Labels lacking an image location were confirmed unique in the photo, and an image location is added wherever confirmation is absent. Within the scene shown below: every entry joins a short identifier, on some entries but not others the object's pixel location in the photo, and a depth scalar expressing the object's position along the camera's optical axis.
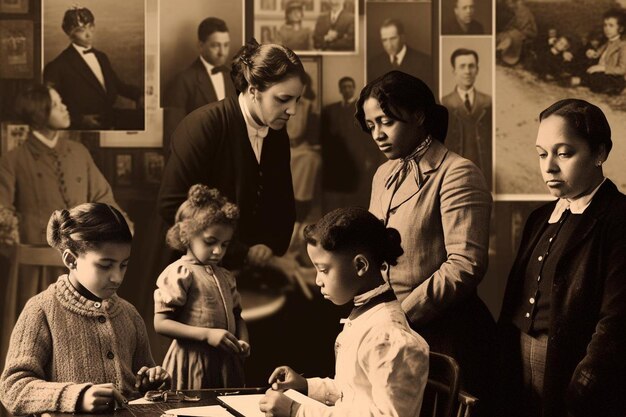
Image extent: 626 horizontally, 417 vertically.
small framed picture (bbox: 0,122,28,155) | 3.94
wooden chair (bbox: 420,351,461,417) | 2.23
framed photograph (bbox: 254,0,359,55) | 4.10
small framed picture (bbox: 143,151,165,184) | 4.04
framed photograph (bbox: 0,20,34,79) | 3.95
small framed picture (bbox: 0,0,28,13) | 3.98
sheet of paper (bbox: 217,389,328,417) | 2.26
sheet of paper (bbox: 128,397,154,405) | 2.35
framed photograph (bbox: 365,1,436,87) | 4.16
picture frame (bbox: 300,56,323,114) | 4.11
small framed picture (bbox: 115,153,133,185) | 4.02
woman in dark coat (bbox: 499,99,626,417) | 2.41
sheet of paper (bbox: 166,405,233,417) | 2.23
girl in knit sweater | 2.33
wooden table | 2.19
